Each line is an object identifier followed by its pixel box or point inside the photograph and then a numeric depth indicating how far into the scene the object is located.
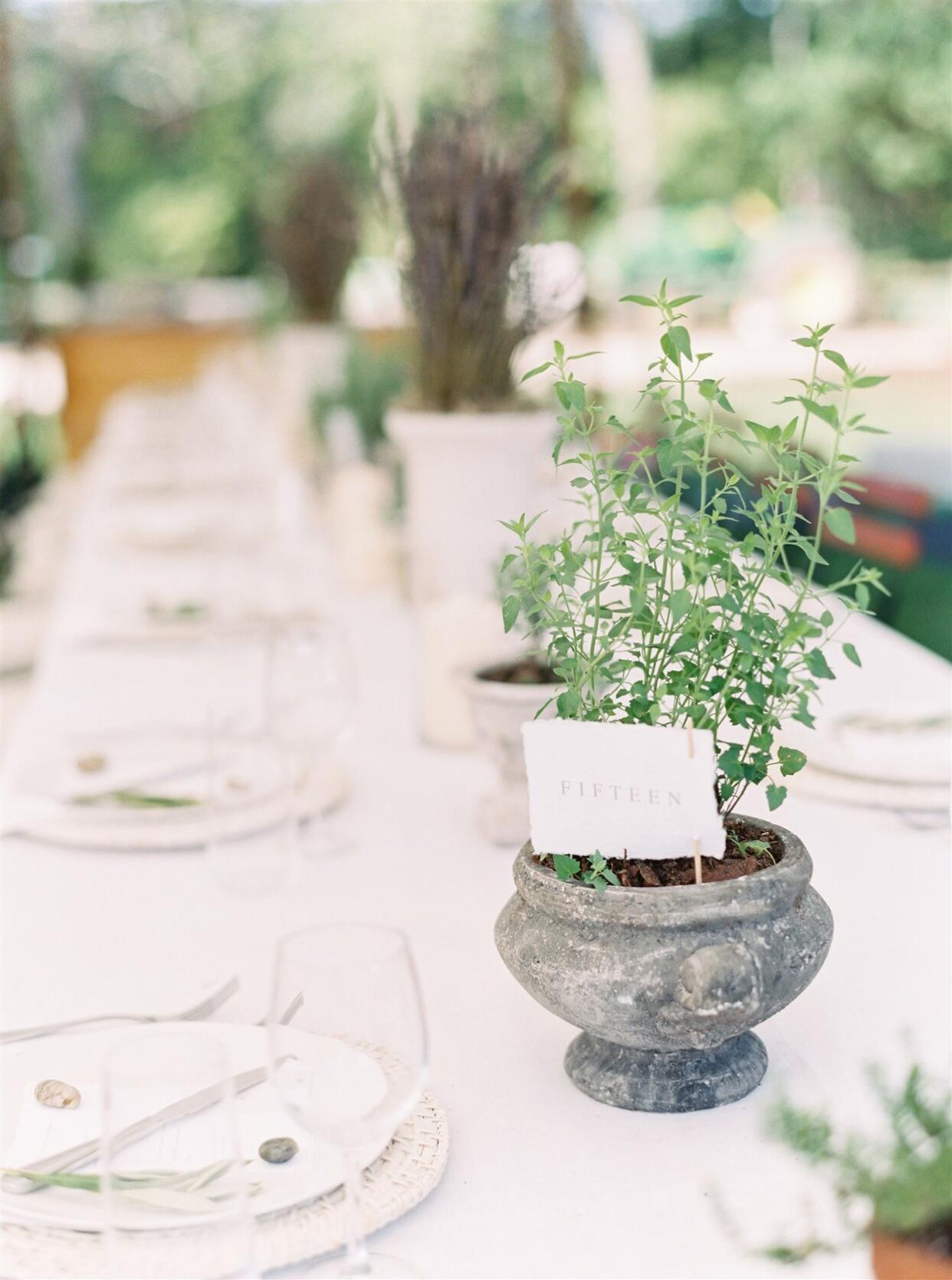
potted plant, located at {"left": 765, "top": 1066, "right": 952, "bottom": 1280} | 0.50
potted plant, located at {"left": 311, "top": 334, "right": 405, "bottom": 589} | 2.53
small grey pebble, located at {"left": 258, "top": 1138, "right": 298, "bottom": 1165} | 0.74
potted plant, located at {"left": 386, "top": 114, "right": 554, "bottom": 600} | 1.96
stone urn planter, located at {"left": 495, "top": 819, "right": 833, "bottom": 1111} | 0.76
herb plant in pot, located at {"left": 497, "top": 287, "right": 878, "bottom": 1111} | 0.77
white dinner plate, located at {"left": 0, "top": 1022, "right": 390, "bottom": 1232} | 0.64
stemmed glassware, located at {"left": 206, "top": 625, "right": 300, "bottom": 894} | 1.24
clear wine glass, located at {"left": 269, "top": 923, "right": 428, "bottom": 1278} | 0.64
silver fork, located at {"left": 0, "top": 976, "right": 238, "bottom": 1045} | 0.92
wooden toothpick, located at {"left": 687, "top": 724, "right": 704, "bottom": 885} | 0.76
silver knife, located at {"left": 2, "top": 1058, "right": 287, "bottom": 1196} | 0.73
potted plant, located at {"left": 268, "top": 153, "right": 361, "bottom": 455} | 4.57
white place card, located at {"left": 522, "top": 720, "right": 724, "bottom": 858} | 0.77
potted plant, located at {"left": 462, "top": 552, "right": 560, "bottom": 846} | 1.25
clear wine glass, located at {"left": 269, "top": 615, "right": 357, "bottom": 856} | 1.32
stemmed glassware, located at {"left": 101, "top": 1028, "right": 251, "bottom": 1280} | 0.62
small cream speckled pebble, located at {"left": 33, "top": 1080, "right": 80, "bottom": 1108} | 0.81
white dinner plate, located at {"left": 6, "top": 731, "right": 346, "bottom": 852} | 1.30
